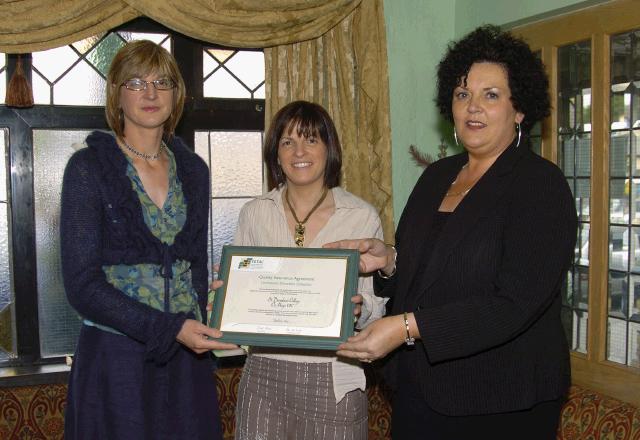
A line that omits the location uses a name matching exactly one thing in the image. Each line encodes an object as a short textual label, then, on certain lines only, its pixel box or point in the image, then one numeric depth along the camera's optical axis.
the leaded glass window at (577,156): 3.43
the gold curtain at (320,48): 3.48
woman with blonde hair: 2.09
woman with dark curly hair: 1.88
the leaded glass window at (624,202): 3.15
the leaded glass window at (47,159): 3.56
